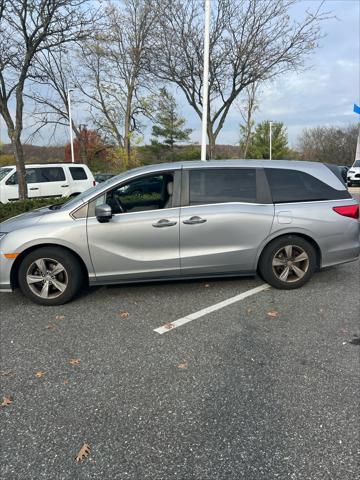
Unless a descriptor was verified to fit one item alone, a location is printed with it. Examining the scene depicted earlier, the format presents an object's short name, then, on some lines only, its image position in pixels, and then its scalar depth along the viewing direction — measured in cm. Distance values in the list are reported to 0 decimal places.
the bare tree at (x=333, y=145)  5169
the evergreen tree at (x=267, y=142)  4825
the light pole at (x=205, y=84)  1003
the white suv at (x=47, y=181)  1161
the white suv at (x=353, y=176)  2350
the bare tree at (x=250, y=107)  2153
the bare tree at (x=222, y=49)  1279
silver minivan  414
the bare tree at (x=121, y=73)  1500
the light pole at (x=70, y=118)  2327
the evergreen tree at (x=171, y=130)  3209
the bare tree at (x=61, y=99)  2147
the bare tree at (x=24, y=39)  862
